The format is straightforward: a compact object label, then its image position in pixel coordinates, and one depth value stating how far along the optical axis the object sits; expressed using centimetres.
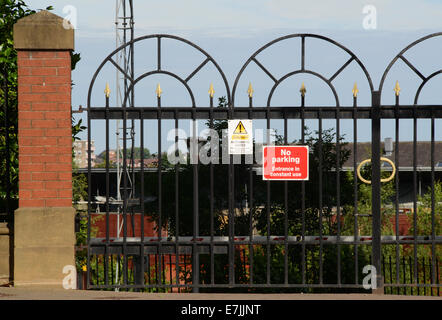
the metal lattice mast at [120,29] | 3299
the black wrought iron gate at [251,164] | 1686
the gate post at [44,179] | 1691
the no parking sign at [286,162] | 1697
